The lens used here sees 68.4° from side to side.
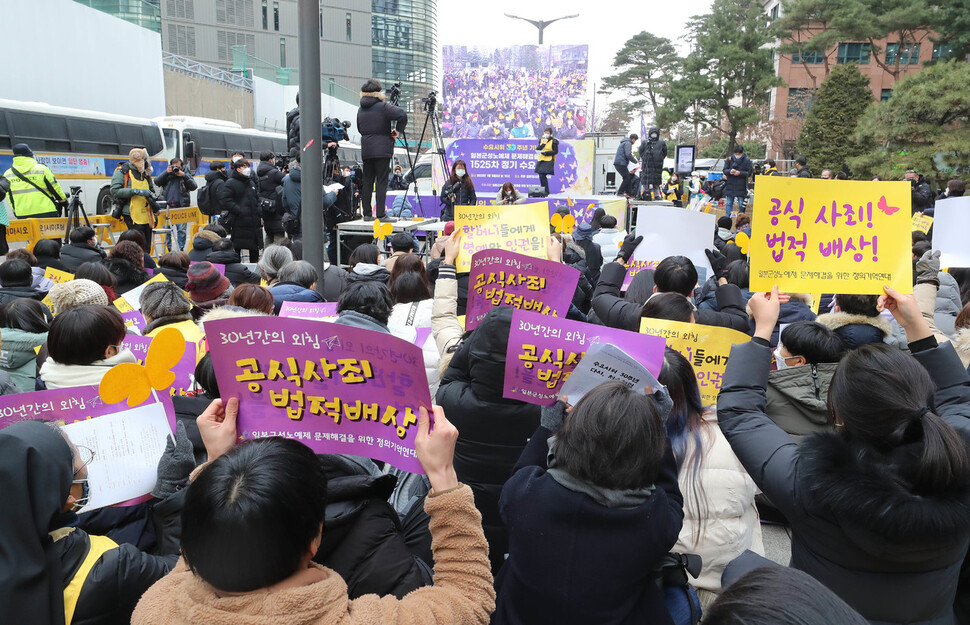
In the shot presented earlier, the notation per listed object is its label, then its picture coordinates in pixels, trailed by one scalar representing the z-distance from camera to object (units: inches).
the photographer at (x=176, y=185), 480.1
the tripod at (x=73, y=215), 412.2
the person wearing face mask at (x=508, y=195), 473.3
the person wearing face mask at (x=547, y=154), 623.2
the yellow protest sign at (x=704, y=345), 128.9
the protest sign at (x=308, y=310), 174.1
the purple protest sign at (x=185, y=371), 121.3
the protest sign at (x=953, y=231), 165.2
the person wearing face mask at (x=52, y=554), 62.7
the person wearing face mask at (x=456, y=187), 475.2
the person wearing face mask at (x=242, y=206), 403.9
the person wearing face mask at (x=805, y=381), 108.7
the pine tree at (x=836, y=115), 1119.0
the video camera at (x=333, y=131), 425.4
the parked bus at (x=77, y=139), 546.9
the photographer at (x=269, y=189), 434.0
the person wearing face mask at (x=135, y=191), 401.4
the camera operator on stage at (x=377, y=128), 358.9
